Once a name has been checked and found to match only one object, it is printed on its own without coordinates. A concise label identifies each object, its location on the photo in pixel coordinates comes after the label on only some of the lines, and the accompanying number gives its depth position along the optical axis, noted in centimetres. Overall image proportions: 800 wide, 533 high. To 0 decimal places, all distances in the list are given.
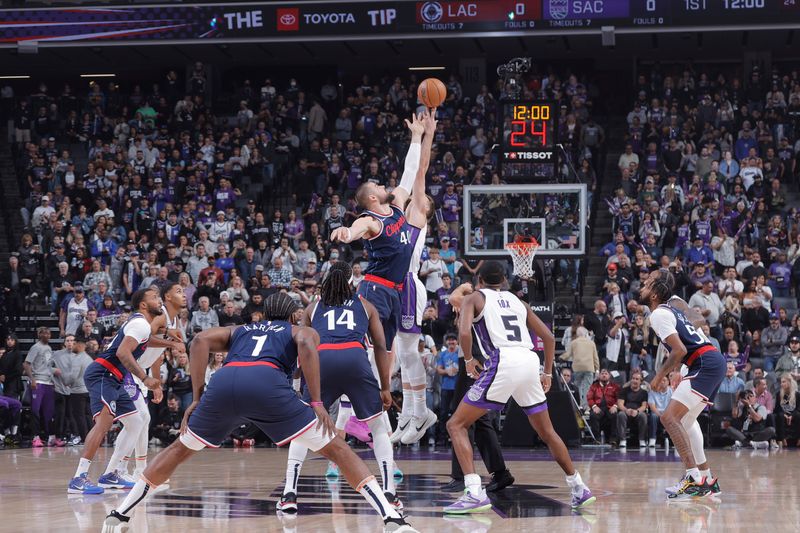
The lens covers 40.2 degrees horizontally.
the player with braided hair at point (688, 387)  945
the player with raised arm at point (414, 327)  1002
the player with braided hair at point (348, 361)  842
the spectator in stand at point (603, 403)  1677
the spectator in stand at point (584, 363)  1744
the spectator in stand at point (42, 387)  1809
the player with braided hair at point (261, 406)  707
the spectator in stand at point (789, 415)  1656
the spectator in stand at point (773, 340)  1778
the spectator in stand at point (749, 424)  1628
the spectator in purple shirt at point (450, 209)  2170
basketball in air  1053
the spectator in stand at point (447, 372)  1717
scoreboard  2408
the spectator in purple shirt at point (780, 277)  1953
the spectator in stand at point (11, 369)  1833
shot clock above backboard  1680
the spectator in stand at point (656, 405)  1645
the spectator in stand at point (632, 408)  1647
